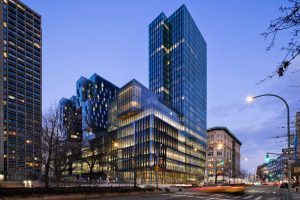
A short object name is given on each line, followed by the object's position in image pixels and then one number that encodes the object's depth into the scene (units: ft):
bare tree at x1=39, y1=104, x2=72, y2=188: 81.06
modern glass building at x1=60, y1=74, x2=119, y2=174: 430.73
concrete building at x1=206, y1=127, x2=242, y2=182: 413.90
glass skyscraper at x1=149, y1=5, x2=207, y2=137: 308.57
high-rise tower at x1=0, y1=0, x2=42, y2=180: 367.09
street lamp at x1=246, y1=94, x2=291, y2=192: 44.57
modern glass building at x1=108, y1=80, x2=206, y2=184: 212.65
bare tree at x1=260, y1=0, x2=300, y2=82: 11.69
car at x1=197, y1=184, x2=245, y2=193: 93.05
